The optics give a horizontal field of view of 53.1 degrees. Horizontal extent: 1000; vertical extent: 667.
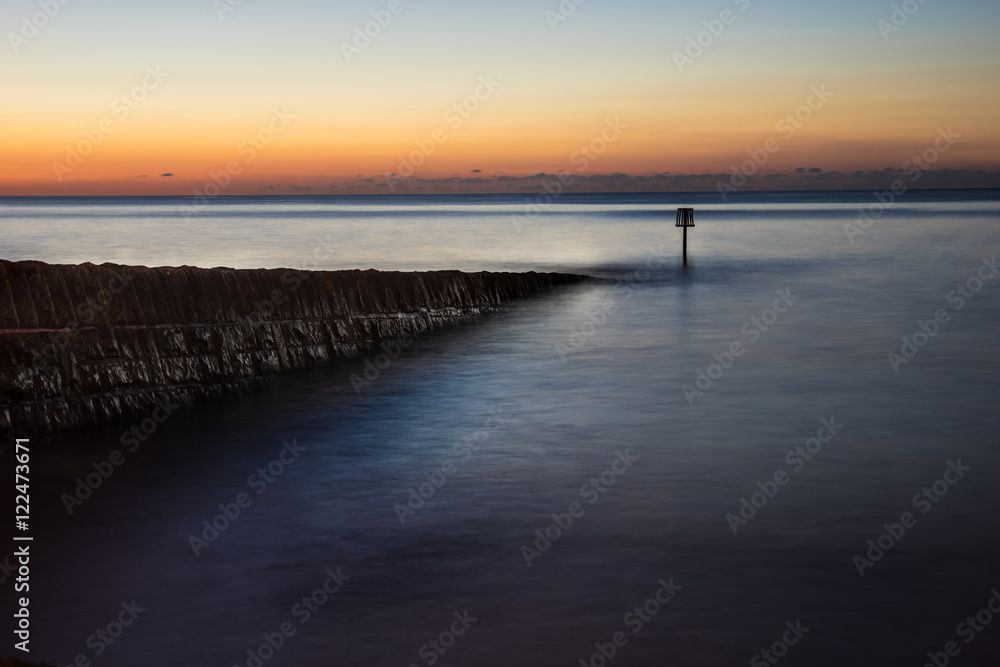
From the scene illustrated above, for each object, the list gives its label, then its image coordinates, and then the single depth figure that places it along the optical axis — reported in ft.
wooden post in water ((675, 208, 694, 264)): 124.88
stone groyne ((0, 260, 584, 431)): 32.83
